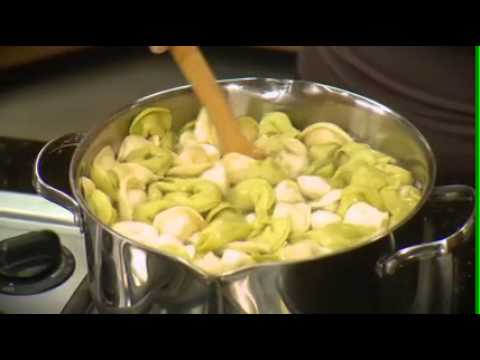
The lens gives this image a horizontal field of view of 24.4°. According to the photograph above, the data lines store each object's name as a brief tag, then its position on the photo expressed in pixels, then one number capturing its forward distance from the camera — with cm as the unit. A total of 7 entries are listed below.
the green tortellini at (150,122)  99
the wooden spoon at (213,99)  97
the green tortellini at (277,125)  102
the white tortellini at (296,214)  90
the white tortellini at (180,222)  89
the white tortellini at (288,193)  93
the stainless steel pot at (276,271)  78
